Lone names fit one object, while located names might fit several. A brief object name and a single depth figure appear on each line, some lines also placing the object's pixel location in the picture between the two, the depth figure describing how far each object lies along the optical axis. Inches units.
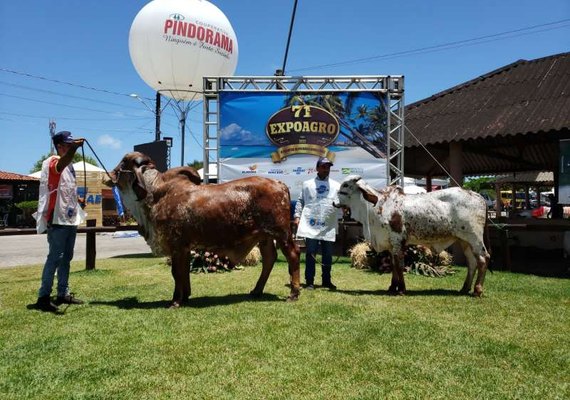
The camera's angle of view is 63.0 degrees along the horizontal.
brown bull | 228.4
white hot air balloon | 568.4
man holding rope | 215.3
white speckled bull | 253.6
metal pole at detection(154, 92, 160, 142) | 994.7
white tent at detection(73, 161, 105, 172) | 1031.0
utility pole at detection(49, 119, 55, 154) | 1111.3
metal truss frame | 430.3
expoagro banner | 433.4
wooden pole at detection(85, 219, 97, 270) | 362.9
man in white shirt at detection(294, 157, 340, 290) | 278.8
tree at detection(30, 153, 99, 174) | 2180.1
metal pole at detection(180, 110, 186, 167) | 748.6
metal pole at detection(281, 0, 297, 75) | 559.2
